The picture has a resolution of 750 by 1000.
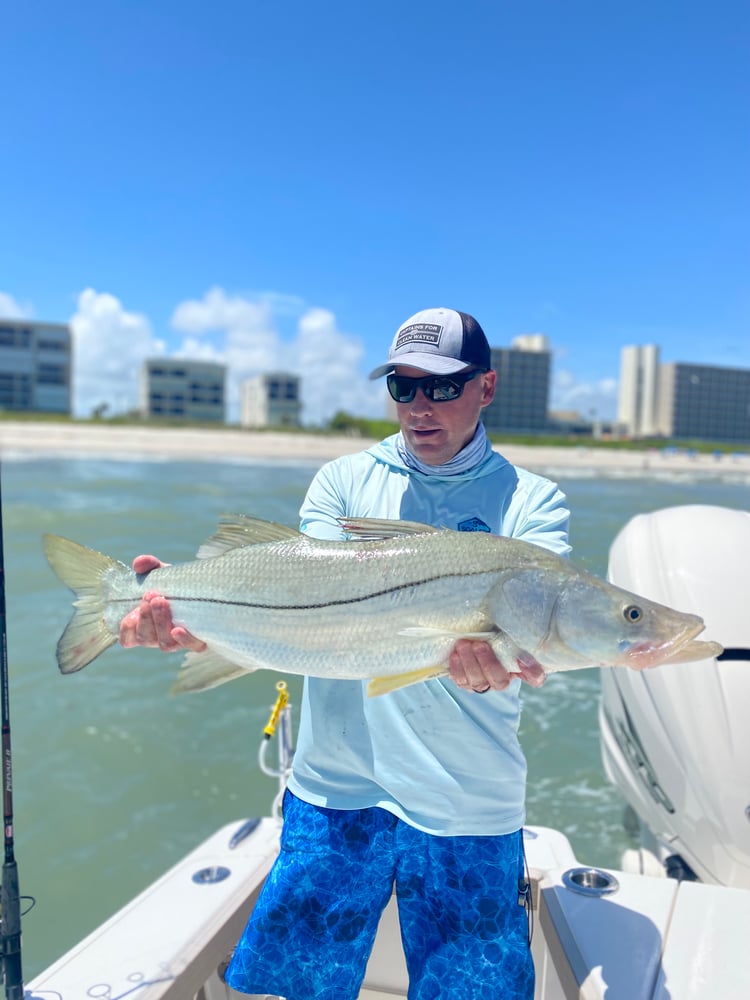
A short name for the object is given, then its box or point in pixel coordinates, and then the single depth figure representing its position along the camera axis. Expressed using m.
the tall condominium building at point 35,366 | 107.00
